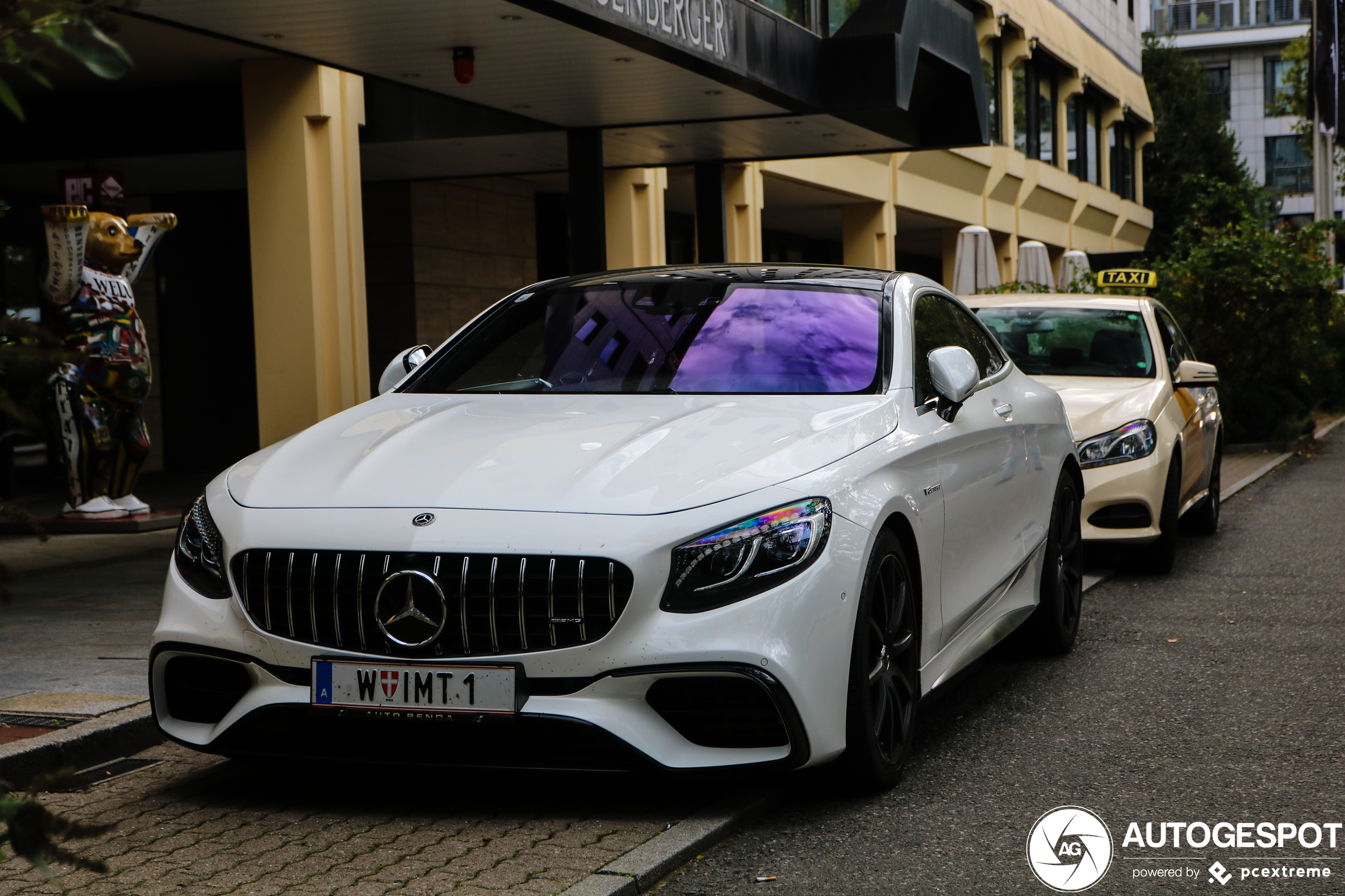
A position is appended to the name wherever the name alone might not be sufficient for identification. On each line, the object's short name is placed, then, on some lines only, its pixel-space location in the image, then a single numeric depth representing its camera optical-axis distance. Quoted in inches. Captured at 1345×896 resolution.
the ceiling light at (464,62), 401.7
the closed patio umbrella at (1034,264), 756.6
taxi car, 332.2
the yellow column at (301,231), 503.2
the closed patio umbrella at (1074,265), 738.8
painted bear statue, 435.2
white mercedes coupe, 152.6
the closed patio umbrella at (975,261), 703.7
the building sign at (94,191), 457.7
